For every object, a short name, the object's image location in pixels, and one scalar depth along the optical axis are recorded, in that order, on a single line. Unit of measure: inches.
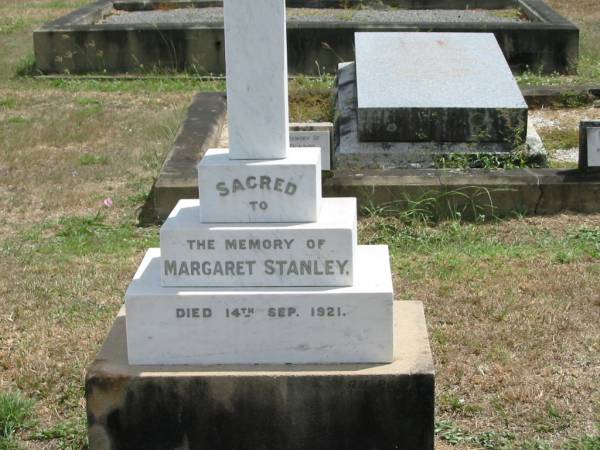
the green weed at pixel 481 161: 273.1
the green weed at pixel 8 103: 381.4
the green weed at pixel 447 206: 244.8
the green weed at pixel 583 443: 147.0
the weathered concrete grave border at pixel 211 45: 421.1
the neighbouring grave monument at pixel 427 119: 277.7
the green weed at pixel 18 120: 354.6
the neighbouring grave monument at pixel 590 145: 250.7
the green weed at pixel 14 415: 155.6
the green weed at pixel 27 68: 434.1
